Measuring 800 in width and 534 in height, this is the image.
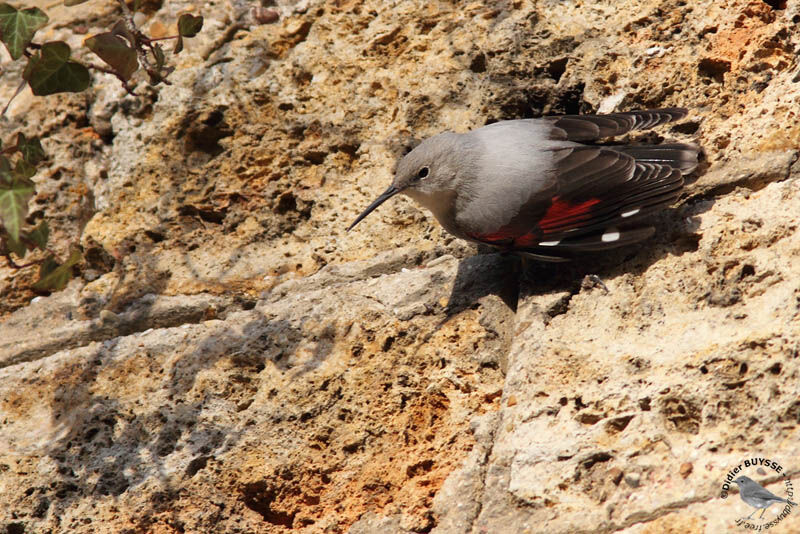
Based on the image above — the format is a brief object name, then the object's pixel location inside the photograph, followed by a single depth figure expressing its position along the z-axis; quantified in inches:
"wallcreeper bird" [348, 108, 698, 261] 218.8
